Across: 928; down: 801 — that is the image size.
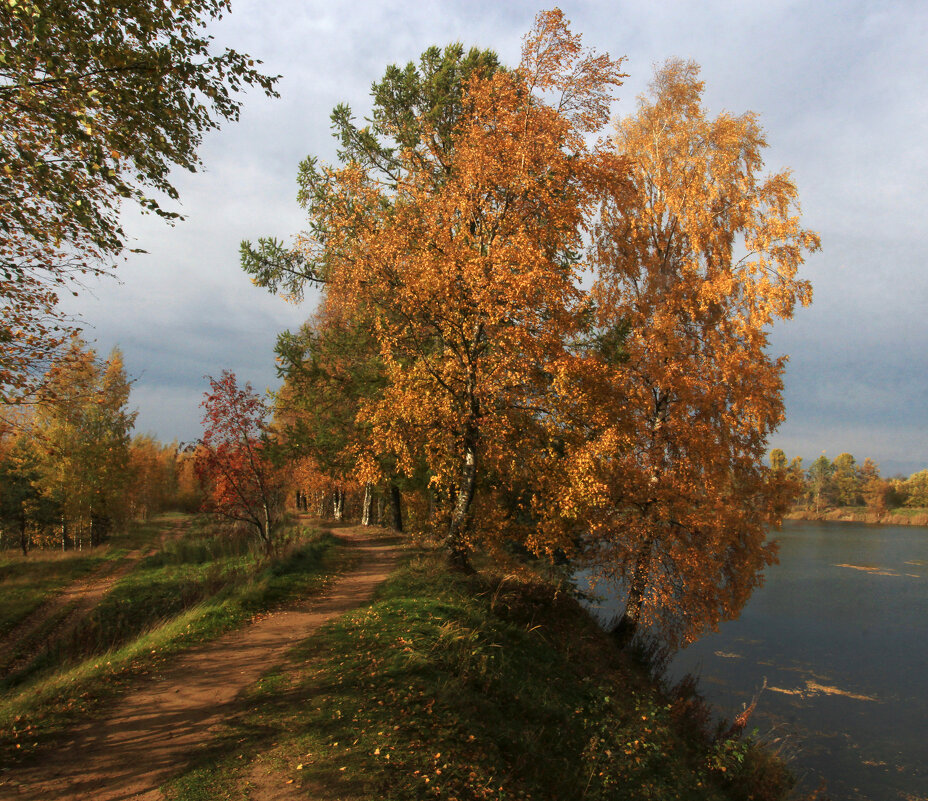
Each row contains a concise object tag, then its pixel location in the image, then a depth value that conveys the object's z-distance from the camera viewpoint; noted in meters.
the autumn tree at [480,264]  10.11
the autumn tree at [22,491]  25.53
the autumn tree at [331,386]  16.67
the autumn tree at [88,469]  23.64
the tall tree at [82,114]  5.66
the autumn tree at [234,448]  15.25
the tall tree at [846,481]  94.38
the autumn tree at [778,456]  108.18
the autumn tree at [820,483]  93.56
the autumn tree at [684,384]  11.36
